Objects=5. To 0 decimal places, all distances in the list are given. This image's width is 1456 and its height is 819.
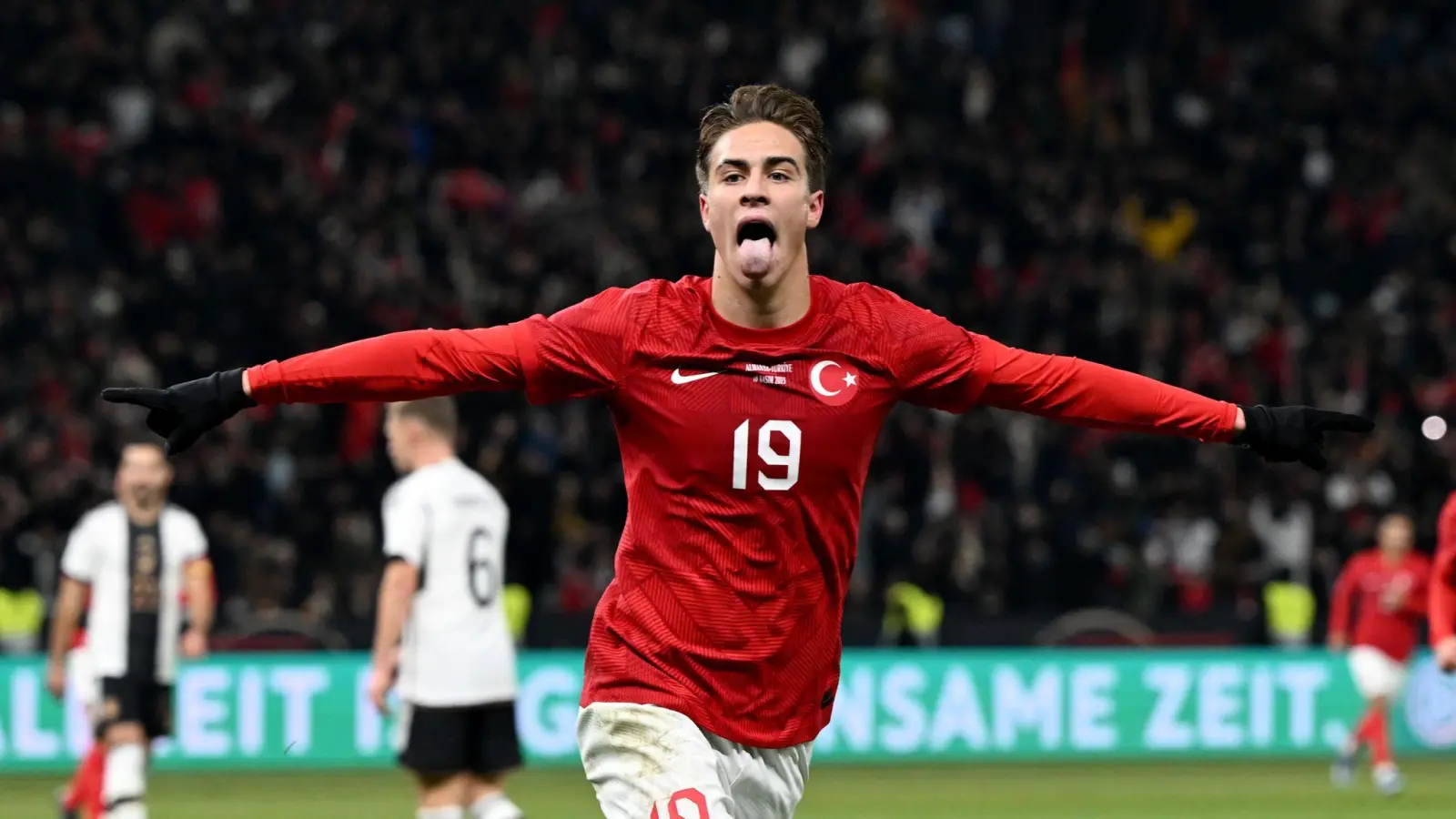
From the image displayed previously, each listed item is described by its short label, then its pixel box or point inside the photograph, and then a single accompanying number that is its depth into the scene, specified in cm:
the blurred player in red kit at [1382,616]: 3161
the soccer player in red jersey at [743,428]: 997
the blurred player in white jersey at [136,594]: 2092
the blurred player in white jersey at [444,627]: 1903
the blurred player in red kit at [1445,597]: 1748
